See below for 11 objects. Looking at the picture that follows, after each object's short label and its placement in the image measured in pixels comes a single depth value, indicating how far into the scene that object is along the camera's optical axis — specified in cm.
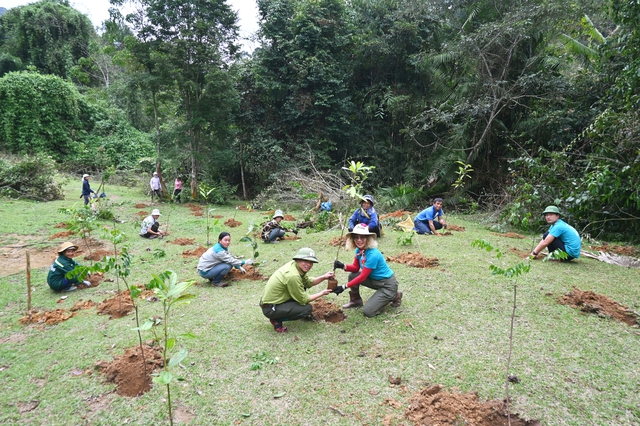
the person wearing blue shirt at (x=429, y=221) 848
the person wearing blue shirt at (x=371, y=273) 410
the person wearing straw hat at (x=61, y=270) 546
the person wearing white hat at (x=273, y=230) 847
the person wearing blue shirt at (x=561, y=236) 569
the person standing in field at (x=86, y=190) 1208
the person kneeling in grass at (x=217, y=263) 557
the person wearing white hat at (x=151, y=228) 904
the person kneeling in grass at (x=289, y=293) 389
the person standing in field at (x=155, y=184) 1495
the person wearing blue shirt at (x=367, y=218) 699
